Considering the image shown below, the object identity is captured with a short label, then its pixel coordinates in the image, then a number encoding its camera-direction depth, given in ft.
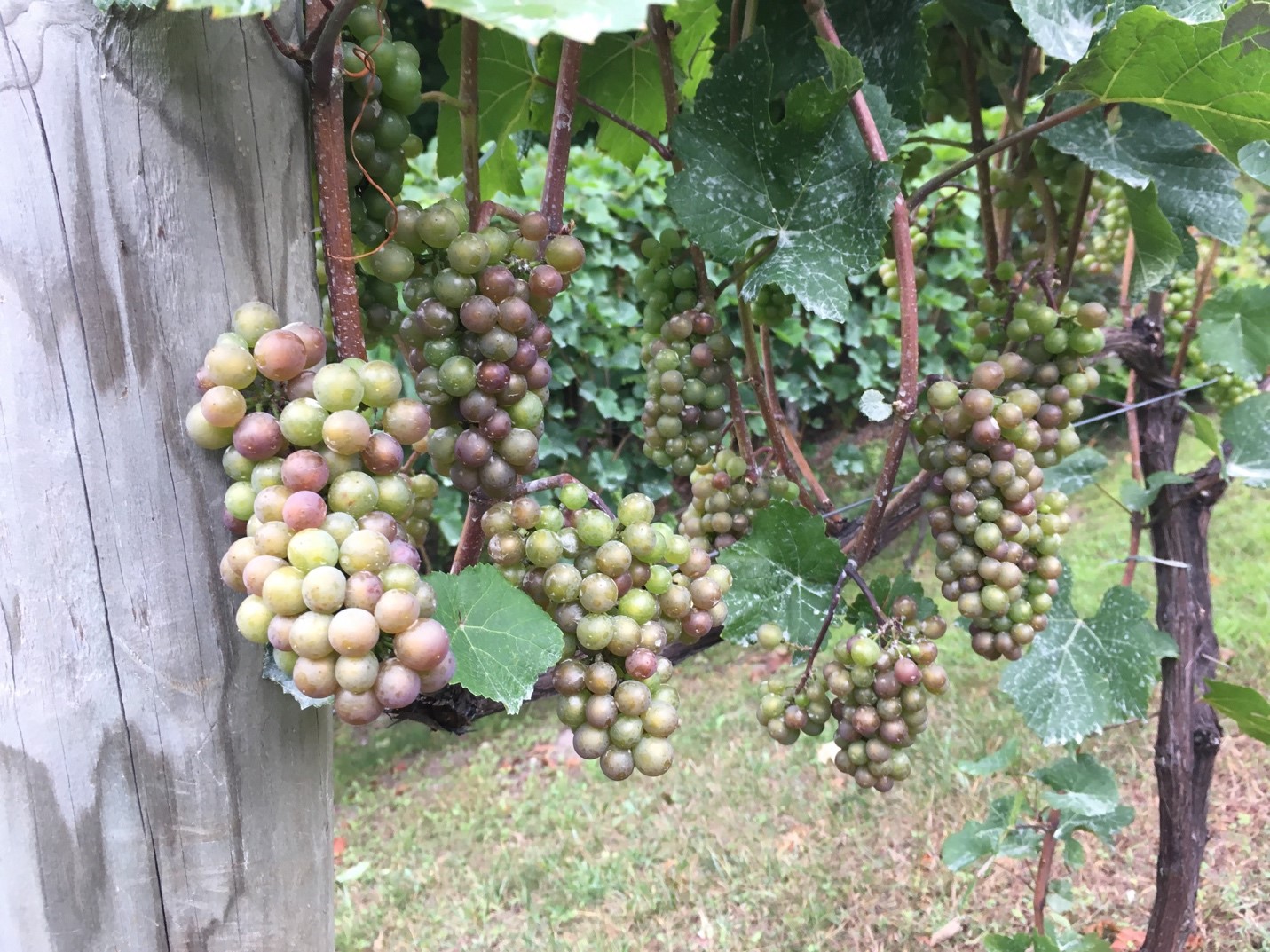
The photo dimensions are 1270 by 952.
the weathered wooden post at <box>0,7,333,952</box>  1.61
